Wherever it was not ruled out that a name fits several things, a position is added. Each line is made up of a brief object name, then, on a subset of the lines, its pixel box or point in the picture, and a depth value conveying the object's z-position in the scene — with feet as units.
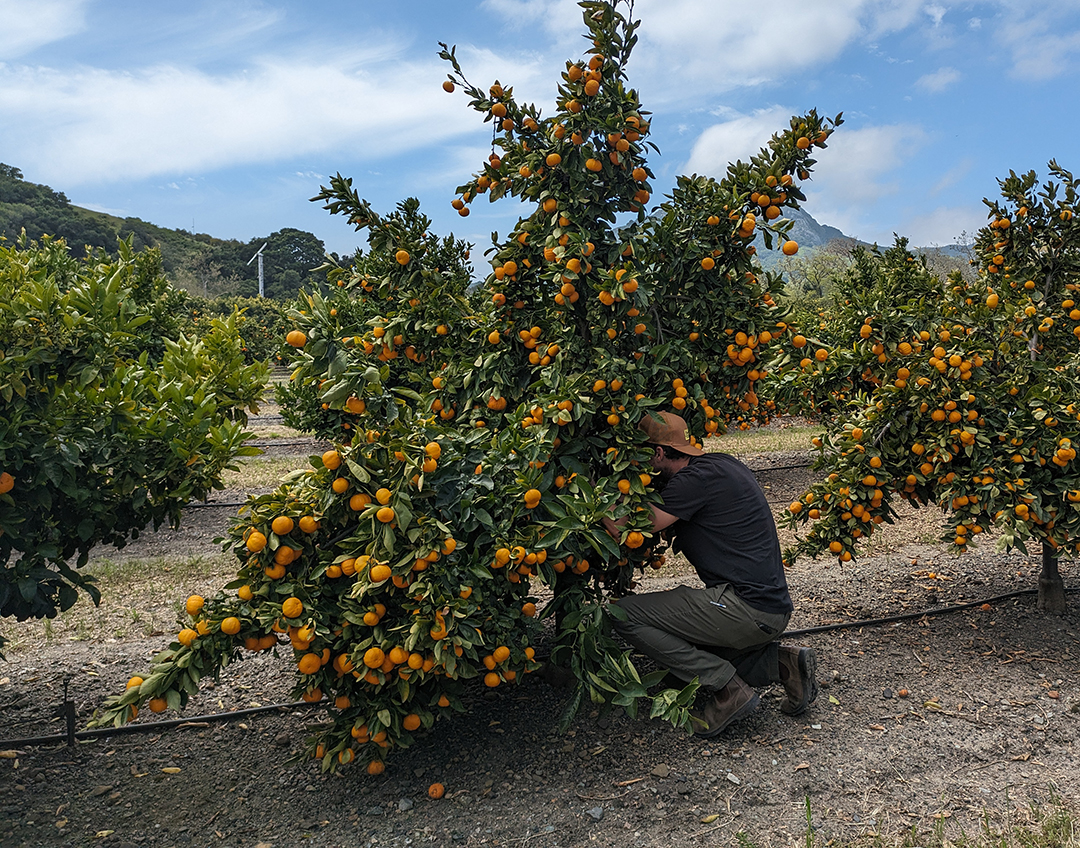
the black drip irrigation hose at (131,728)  10.32
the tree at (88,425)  7.97
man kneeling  10.33
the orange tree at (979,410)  11.85
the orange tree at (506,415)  8.11
